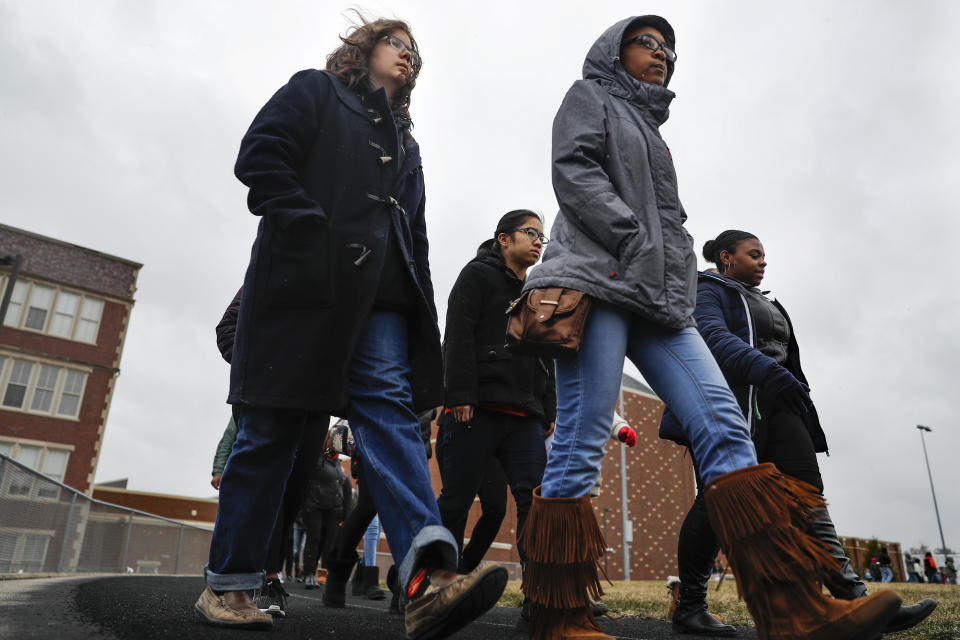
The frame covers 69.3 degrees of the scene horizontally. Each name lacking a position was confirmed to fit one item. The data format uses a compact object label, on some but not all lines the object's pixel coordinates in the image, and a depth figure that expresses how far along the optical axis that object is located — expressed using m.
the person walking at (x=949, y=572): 39.50
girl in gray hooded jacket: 2.02
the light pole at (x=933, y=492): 41.47
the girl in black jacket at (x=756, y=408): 3.14
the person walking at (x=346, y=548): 4.35
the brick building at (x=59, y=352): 27.72
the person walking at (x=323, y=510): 7.72
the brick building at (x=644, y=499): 38.19
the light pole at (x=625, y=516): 34.68
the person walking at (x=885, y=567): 31.16
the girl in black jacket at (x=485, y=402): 3.75
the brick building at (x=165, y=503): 34.12
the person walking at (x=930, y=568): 36.78
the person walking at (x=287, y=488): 4.04
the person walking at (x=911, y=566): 40.44
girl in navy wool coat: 2.35
